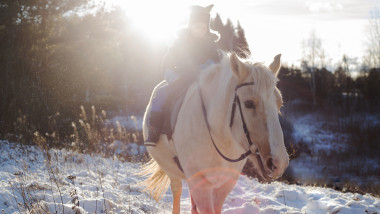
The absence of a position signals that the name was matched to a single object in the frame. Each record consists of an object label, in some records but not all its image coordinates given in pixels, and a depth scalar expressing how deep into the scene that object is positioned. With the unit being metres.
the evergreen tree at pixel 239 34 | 37.56
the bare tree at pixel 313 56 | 39.23
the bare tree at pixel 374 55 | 27.38
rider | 3.28
